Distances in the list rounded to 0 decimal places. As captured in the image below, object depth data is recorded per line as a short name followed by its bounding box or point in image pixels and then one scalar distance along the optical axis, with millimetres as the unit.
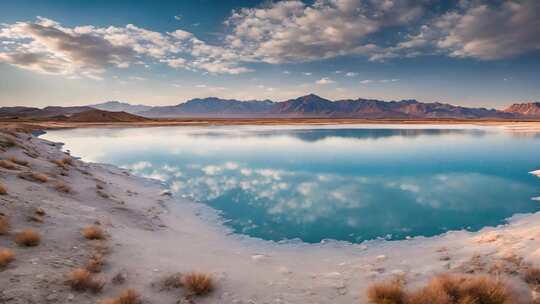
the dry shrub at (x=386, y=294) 5715
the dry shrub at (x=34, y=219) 8245
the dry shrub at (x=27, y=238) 6859
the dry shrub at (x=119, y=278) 6232
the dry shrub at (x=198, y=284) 6246
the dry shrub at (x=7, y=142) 17539
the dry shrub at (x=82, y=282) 5730
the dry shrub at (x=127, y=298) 5375
